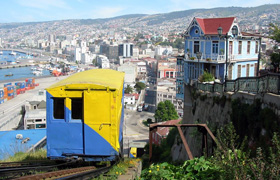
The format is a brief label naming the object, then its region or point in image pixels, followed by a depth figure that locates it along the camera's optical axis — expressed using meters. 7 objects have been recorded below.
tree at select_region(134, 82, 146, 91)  90.96
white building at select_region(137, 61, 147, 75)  121.31
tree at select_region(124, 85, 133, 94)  86.31
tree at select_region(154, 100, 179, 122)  53.47
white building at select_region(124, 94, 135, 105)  75.75
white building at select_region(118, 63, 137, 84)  104.75
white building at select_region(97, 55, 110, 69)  143.25
